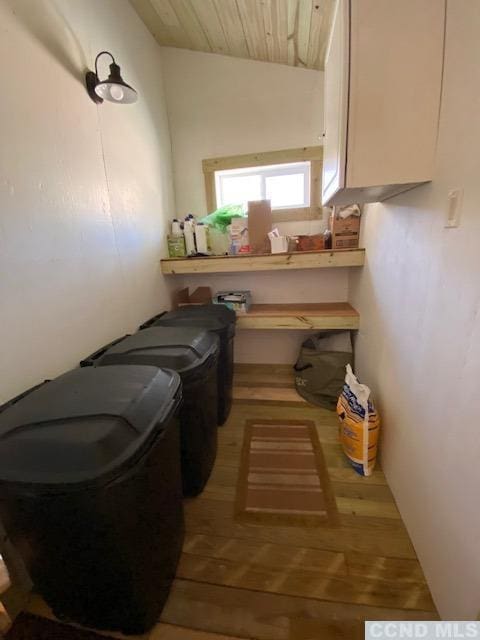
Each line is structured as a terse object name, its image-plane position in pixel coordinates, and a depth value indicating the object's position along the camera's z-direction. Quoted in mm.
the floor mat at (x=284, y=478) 1234
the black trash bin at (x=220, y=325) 1659
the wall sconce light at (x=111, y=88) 1274
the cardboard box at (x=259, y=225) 2133
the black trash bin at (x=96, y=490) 596
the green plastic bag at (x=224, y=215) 2254
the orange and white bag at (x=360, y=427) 1354
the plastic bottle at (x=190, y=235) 2252
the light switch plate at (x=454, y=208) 813
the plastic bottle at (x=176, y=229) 2275
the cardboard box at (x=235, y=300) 2133
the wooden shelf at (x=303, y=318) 1956
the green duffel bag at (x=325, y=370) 1986
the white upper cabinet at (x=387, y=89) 862
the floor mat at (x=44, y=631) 851
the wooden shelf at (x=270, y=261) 1887
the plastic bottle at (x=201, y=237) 2229
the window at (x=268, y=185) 2307
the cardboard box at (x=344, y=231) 1948
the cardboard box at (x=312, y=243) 2076
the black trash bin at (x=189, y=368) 1128
